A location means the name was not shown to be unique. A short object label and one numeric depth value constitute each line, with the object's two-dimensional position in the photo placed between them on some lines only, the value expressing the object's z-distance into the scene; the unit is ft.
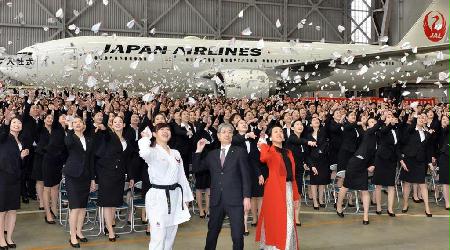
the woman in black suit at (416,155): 30.71
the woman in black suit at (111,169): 23.79
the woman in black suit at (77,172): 22.74
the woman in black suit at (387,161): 29.81
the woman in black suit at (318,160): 30.86
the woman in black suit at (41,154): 27.61
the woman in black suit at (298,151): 26.61
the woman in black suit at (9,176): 21.63
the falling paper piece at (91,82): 72.29
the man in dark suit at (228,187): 19.45
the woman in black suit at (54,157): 26.46
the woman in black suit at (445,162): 32.01
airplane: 73.41
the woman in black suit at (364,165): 28.60
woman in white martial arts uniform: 18.12
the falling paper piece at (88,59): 71.51
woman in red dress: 19.94
